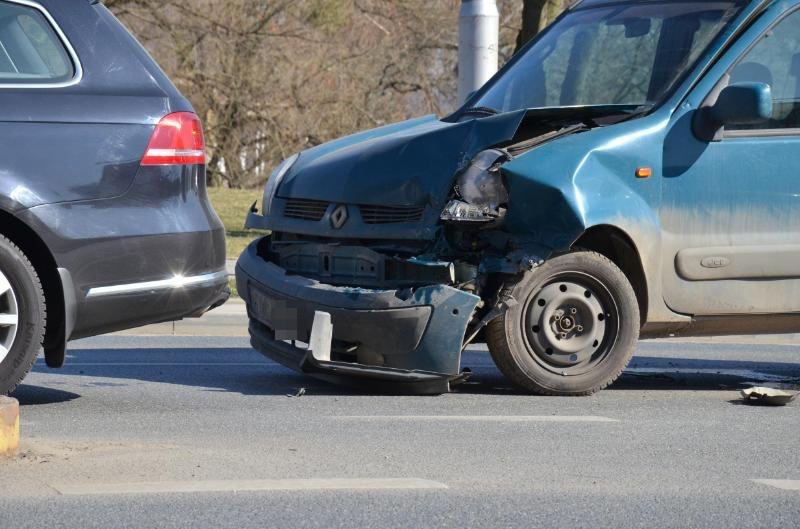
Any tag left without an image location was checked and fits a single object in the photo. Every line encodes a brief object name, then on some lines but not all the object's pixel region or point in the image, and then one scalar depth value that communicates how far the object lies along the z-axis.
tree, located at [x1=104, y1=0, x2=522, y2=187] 51.44
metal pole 25.22
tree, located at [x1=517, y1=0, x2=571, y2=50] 32.59
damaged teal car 13.61
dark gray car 12.37
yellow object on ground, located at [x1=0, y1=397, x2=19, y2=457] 10.48
